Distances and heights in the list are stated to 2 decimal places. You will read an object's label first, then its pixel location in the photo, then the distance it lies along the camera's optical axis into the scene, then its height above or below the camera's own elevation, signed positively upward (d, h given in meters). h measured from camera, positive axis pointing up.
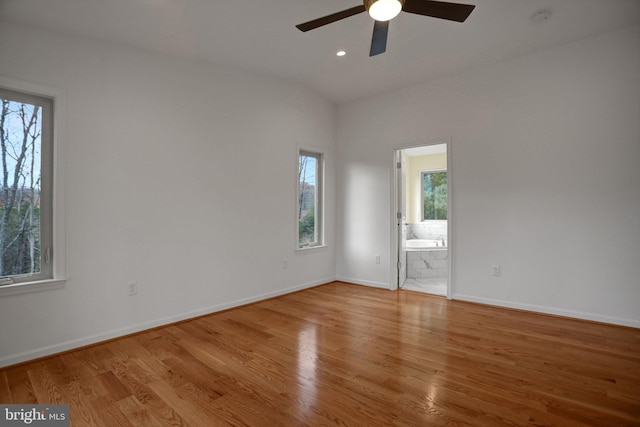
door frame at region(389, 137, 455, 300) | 4.20 -0.03
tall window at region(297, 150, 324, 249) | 4.89 +0.24
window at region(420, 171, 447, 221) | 7.36 +0.43
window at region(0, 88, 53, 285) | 2.55 +0.23
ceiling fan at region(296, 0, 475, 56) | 1.95 +1.28
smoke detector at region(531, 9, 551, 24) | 2.83 +1.74
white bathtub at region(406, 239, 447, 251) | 6.87 -0.62
